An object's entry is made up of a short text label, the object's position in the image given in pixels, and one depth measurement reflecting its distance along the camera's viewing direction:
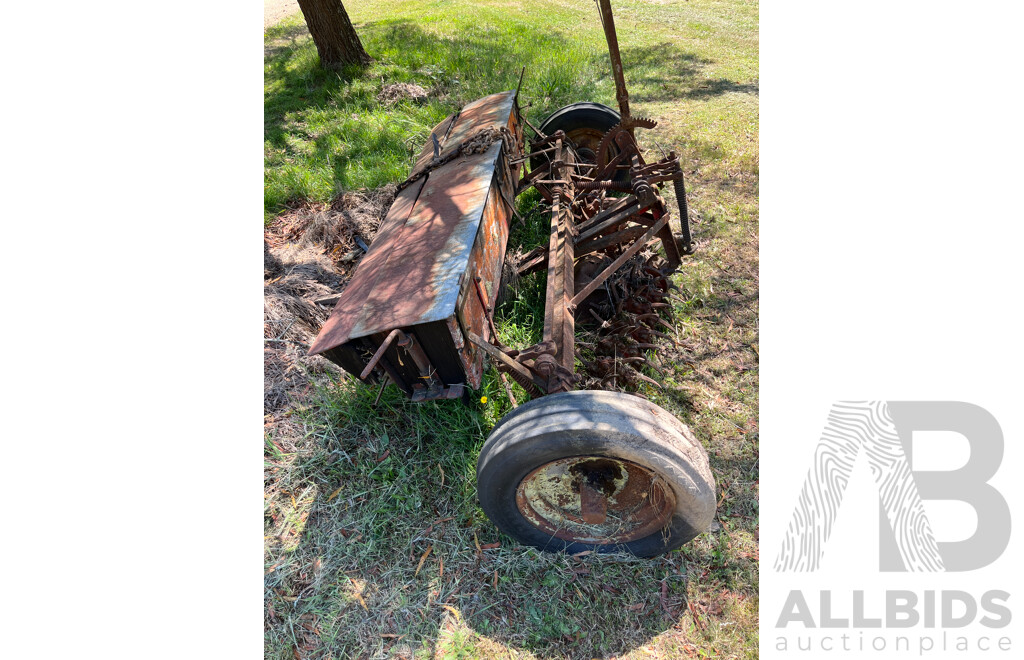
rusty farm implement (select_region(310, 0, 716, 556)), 2.48
